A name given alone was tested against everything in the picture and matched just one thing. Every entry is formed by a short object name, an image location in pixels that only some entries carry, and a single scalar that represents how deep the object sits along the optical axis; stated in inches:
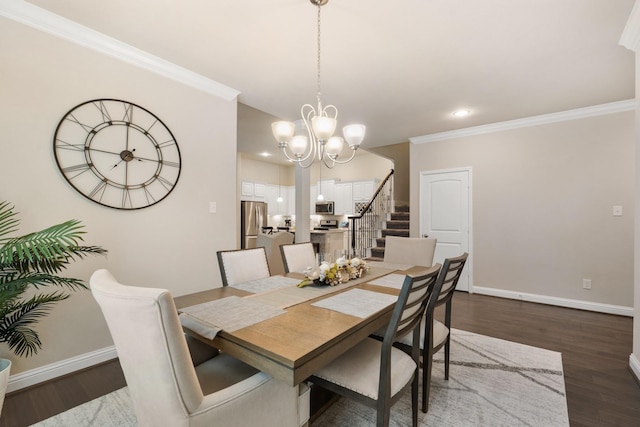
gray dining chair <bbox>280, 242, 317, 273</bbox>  102.0
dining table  43.5
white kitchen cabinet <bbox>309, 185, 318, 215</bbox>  348.8
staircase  250.8
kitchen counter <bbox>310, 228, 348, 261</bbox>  266.1
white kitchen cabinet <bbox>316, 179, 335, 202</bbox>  338.6
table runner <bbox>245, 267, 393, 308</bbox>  65.3
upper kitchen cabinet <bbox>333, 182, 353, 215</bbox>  323.3
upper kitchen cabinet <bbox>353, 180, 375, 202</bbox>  309.3
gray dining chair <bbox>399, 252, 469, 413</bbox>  70.9
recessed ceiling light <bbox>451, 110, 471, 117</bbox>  153.4
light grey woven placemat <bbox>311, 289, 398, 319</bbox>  60.1
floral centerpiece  77.3
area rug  69.2
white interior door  185.9
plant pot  64.9
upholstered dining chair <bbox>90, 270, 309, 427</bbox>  35.9
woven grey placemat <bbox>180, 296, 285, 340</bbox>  51.3
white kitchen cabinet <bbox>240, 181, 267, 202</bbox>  313.3
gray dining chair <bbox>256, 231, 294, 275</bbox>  175.6
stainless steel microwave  330.3
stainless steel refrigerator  276.2
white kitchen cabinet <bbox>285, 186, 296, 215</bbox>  374.3
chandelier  83.1
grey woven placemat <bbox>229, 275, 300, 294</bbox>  76.7
